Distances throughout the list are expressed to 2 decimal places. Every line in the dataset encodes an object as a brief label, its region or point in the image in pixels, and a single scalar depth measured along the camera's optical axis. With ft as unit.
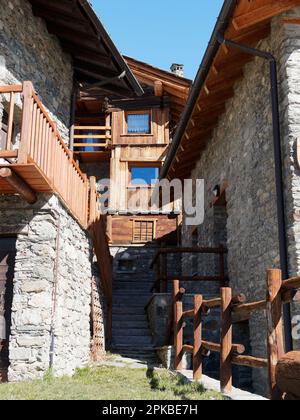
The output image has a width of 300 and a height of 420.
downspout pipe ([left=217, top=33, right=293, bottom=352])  21.55
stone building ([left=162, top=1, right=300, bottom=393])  23.20
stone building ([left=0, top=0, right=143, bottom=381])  21.38
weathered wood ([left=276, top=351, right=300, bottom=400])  12.24
